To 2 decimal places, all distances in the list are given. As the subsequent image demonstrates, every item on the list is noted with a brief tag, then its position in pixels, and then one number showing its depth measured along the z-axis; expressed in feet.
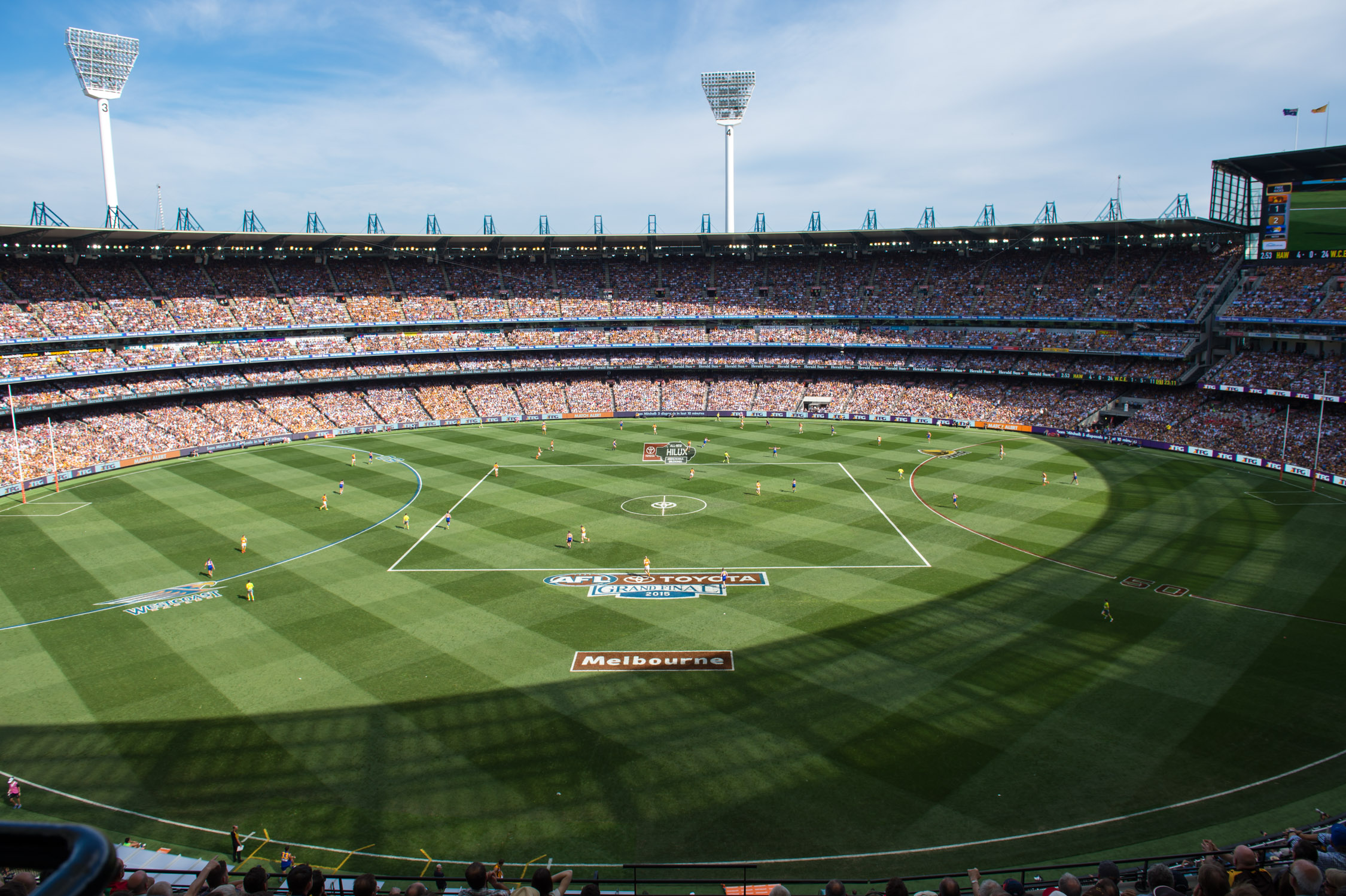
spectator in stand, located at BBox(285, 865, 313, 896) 35.15
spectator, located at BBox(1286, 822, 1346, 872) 39.78
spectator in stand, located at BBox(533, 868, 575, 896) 38.63
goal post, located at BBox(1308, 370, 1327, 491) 176.03
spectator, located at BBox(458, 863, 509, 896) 38.14
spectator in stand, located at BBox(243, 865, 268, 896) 34.55
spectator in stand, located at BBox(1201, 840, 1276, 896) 33.58
